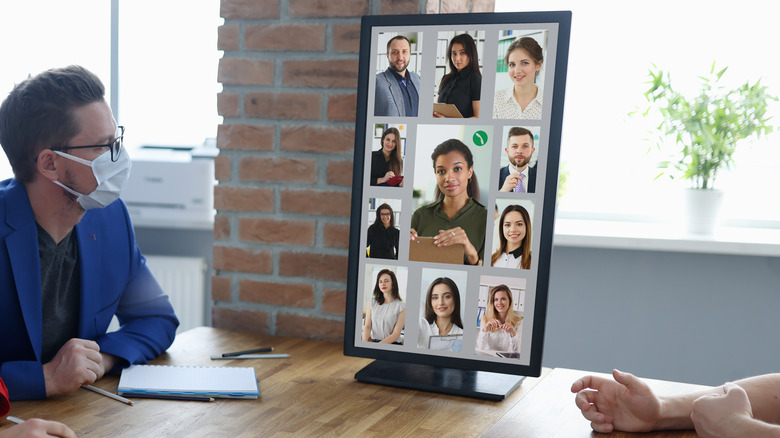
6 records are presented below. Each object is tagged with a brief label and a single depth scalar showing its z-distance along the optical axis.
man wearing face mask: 1.32
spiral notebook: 1.21
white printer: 2.77
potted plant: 2.37
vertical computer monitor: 1.26
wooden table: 1.07
